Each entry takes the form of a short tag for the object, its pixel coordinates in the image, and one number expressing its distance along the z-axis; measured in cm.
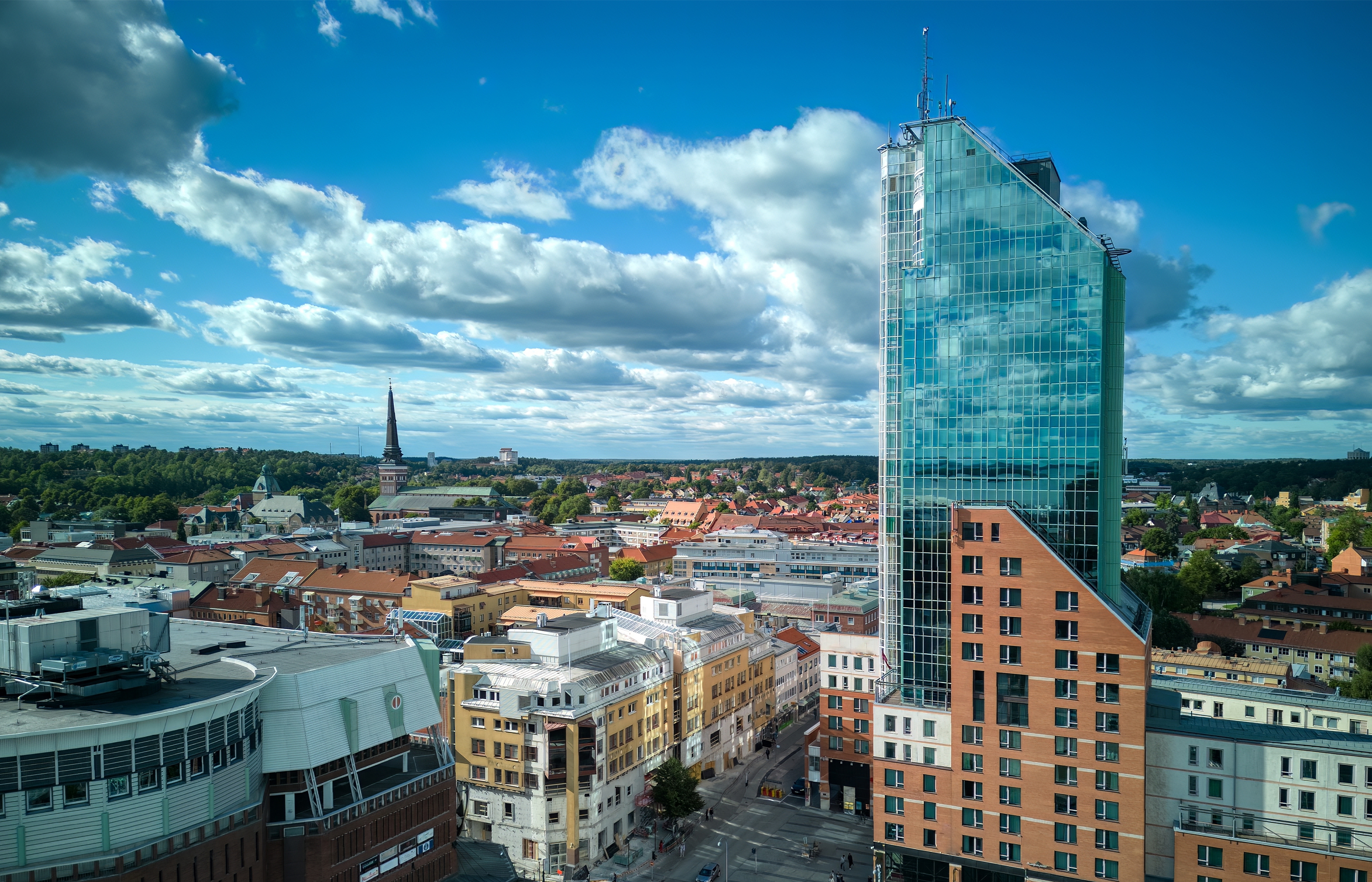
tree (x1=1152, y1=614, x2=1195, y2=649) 10375
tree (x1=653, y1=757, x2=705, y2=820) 6956
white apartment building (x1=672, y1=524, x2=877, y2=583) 14625
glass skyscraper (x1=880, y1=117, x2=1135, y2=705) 6028
